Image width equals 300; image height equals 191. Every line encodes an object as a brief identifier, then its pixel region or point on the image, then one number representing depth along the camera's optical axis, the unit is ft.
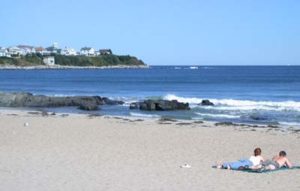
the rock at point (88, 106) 109.40
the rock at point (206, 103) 120.47
